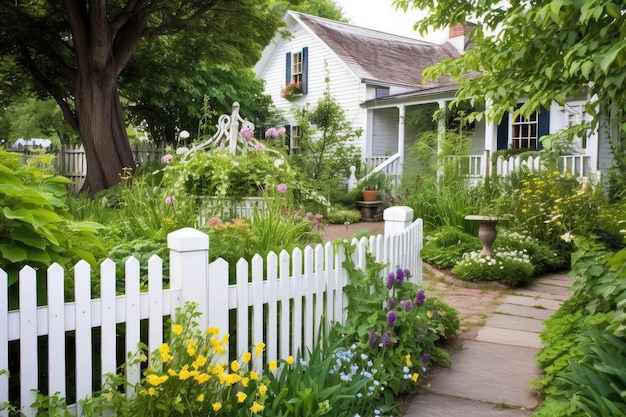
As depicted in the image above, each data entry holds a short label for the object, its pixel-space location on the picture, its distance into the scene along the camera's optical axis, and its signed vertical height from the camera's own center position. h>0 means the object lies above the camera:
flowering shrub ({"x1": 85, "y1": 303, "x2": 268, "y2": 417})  2.21 -0.79
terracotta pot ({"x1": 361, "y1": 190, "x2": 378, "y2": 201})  13.92 -0.18
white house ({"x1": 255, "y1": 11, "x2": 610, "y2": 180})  15.08 +3.29
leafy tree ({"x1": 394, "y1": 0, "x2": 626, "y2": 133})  3.20 +0.89
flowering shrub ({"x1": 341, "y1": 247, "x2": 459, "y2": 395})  3.18 -0.79
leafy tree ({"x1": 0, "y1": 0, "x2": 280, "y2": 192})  11.36 +3.17
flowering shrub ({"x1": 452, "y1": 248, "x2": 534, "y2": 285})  6.53 -0.92
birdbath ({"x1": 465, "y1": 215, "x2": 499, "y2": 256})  7.11 -0.53
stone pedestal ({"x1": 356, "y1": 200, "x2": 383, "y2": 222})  13.74 -0.54
